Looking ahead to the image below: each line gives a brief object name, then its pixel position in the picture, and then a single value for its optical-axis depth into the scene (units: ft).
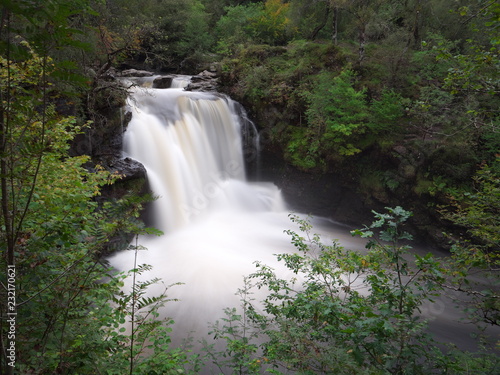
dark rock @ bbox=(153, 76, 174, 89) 46.37
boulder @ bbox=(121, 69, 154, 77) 50.11
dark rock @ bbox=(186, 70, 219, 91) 45.29
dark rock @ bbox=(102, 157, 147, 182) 24.14
